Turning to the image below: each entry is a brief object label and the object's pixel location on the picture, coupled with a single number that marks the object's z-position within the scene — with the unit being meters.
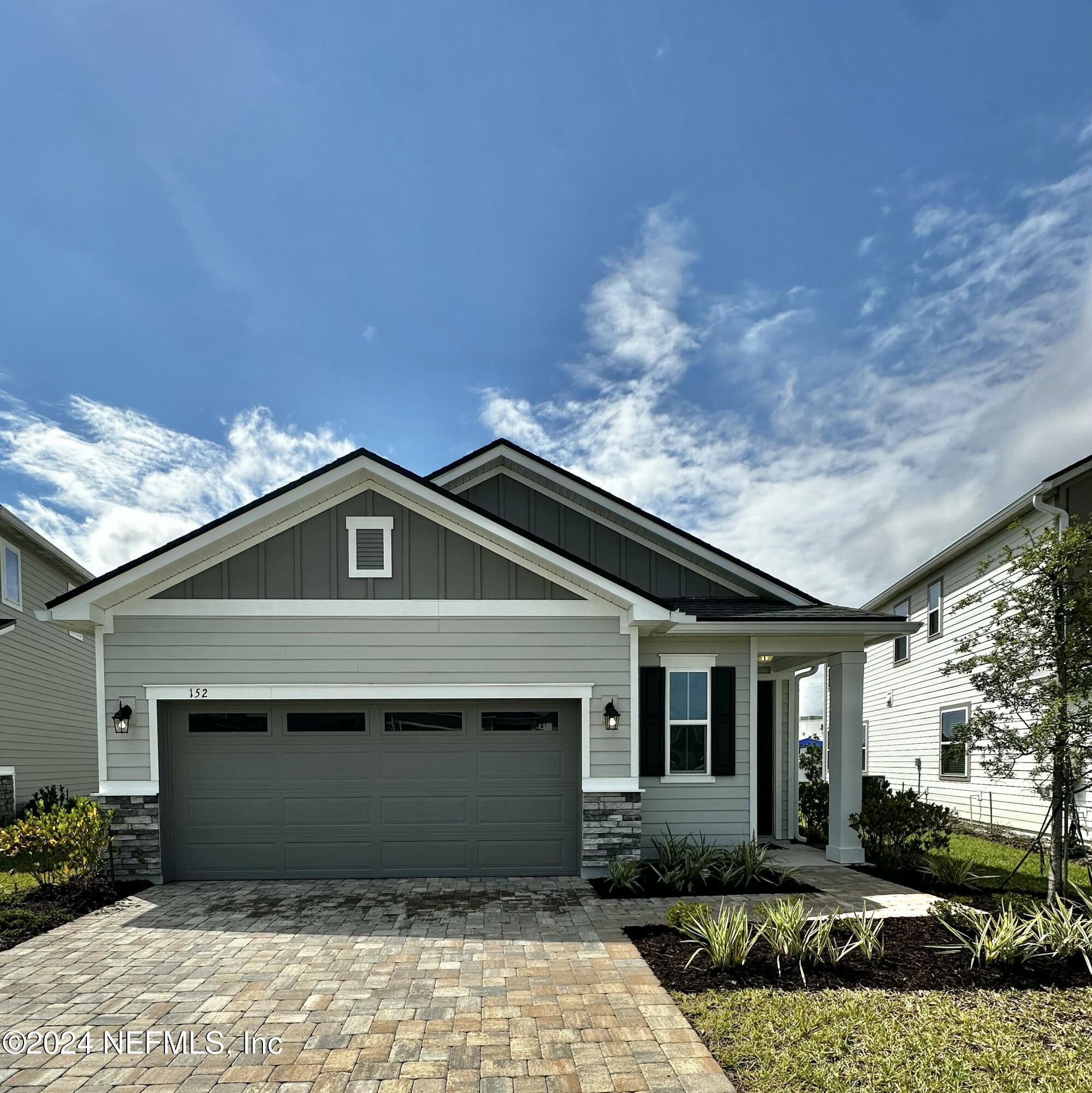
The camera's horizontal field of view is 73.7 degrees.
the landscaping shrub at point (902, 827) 9.12
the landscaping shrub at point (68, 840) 7.71
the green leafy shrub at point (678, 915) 6.29
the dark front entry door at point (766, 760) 11.48
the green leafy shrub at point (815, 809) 11.43
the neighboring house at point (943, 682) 12.45
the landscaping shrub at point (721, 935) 5.45
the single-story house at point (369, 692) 8.55
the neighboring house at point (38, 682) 14.37
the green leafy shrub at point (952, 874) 8.27
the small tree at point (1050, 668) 7.01
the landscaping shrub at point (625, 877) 7.98
